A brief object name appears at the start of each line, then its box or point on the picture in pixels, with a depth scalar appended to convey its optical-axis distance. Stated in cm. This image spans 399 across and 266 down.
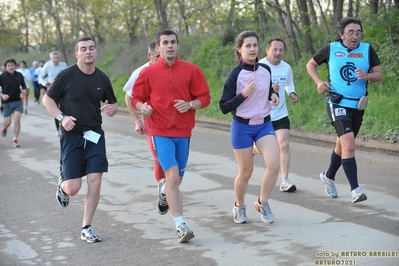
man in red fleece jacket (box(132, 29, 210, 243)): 697
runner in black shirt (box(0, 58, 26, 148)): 1630
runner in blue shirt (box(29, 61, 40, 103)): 3238
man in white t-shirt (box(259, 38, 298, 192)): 922
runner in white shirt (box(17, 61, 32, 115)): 3025
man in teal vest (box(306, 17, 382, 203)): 825
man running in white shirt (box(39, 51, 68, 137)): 1770
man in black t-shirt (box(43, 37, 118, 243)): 716
